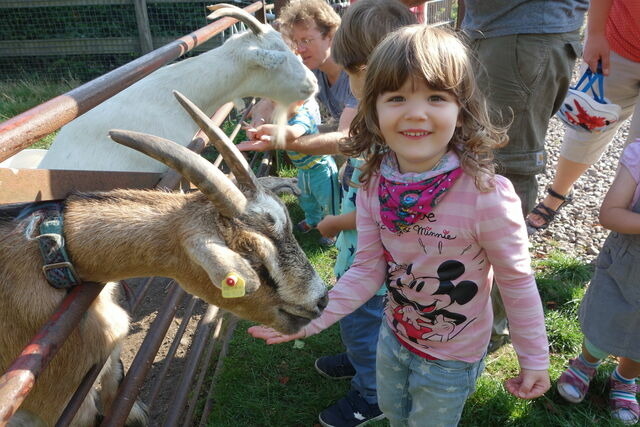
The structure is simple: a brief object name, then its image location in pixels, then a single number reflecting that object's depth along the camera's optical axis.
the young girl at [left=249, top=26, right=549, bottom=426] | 1.57
